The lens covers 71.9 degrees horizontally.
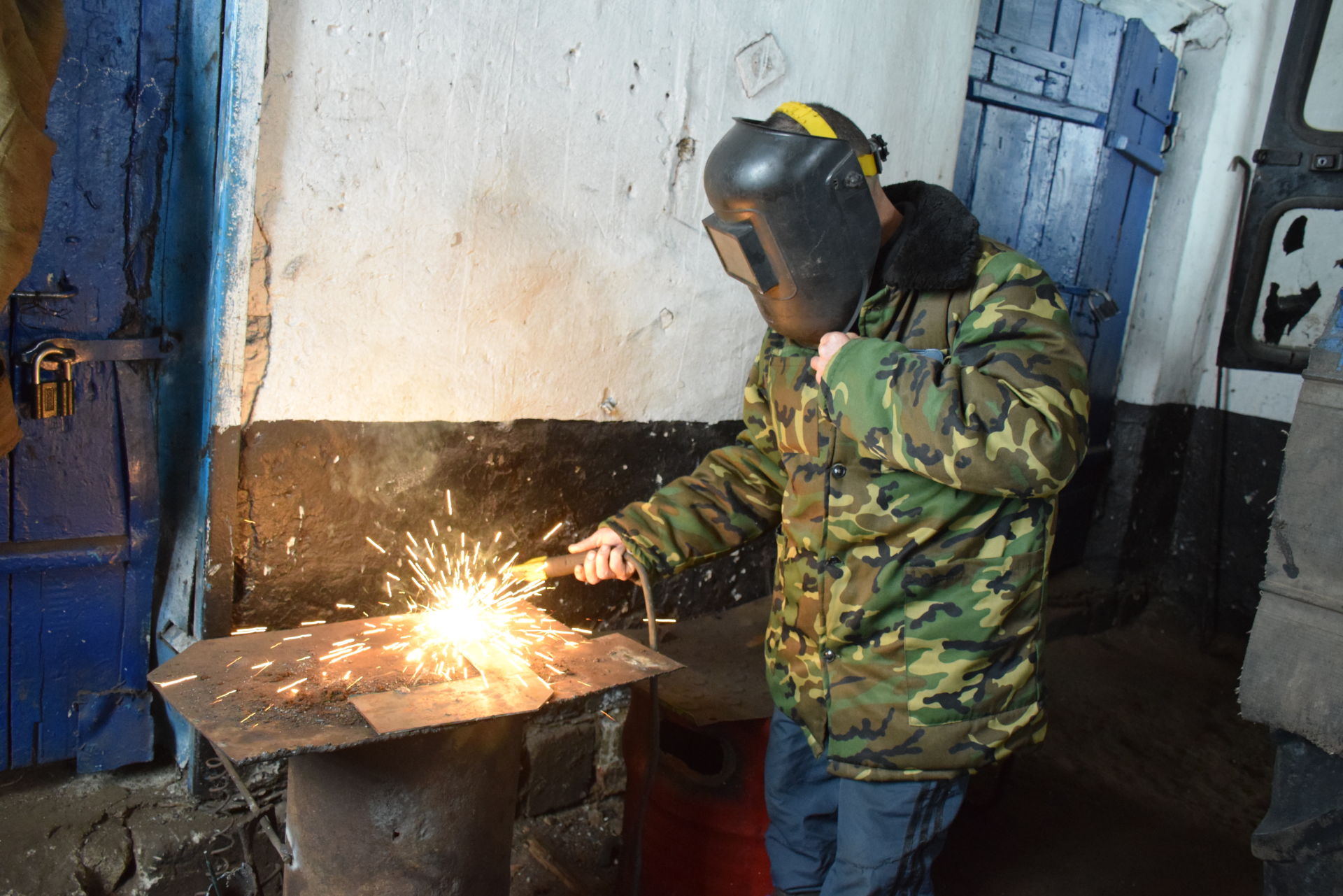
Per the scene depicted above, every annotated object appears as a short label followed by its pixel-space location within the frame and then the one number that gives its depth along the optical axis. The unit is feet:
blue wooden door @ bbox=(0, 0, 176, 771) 6.85
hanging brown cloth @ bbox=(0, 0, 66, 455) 5.52
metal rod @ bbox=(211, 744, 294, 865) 5.97
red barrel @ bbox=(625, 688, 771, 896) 8.39
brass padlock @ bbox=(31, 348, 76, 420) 6.89
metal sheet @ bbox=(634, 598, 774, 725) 9.66
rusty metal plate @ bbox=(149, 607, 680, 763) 4.87
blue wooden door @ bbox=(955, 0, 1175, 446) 13.92
